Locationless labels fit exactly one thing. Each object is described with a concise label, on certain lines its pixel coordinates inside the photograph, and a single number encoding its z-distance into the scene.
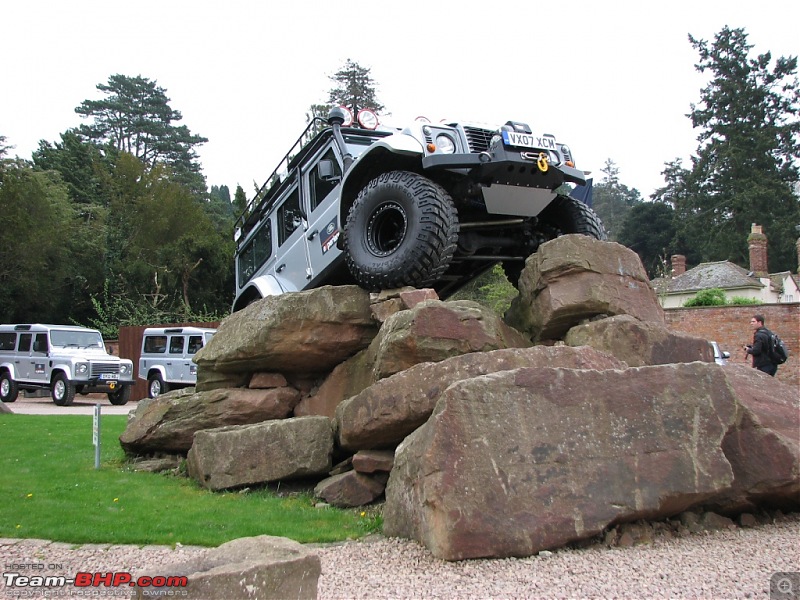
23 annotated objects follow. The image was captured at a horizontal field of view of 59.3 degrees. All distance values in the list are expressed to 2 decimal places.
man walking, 9.52
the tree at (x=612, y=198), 70.06
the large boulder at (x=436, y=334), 5.84
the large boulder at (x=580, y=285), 6.17
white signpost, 7.45
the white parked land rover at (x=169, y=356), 18.72
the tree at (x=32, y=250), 27.64
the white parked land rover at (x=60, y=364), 18.42
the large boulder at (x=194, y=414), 7.43
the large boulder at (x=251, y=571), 3.01
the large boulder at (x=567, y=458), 4.25
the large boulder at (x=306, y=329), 7.13
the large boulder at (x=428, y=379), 5.39
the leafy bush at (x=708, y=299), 20.78
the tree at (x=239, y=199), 31.95
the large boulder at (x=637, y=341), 5.88
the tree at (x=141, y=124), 59.16
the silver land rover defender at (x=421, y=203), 6.35
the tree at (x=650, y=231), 45.56
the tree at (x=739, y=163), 39.25
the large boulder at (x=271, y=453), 6.29
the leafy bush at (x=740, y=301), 20.38
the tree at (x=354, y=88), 36.25
